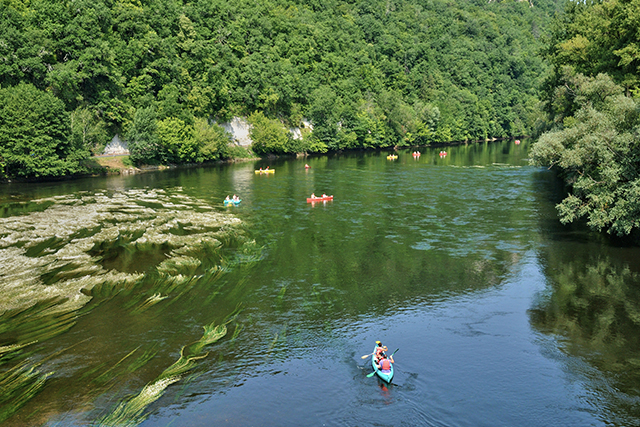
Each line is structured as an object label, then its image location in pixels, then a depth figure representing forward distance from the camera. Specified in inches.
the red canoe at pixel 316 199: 2763.3
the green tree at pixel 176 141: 4256.9
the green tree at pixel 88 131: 3520.2
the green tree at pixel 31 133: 3122.5
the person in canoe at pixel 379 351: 1019.1
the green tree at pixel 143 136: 4025.6
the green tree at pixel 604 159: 1744.6
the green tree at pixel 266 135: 5329.7
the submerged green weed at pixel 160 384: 861.8
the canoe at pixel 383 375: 986.1
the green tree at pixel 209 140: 4594.0
